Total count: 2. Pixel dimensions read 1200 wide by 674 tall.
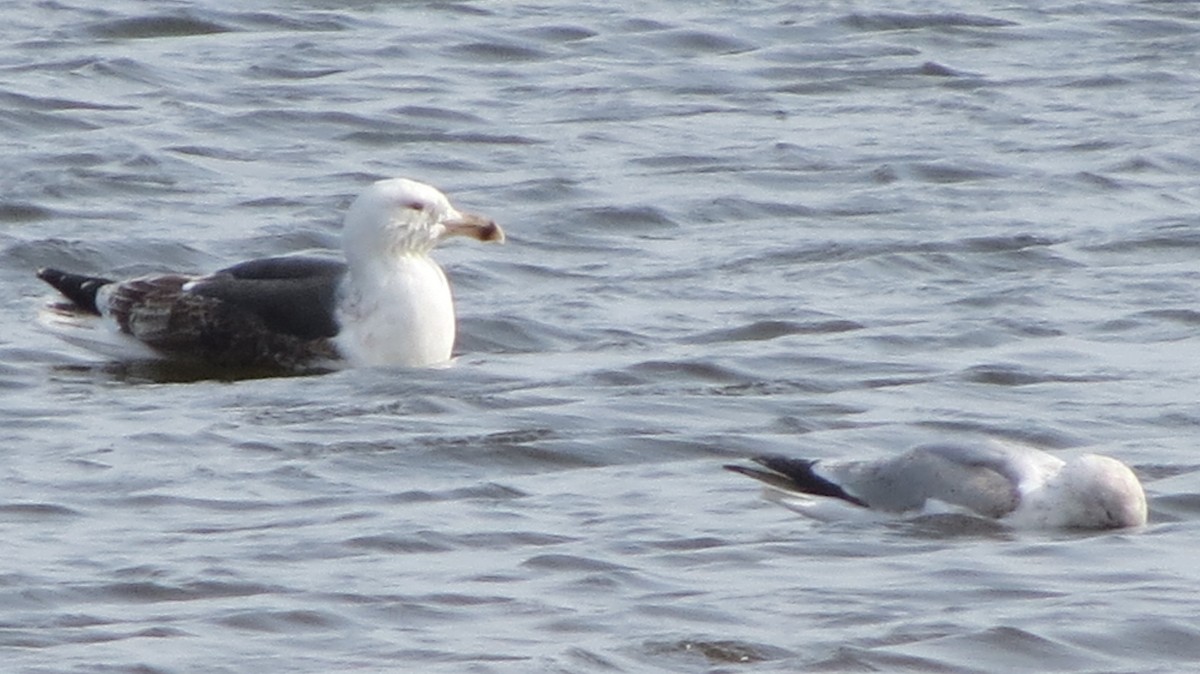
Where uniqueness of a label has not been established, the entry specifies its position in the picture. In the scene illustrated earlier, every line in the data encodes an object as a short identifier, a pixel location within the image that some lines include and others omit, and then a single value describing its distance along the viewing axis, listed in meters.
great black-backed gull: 21.61
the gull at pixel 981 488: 16.89
